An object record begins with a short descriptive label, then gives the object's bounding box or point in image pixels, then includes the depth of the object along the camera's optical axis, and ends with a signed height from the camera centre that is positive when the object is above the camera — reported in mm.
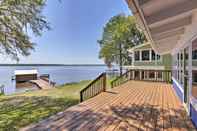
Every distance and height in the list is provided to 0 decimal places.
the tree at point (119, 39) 14069 +3907
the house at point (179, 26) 1249 +742
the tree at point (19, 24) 4545 +2054
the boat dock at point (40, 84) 11268 -2442
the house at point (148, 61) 8975 +352
